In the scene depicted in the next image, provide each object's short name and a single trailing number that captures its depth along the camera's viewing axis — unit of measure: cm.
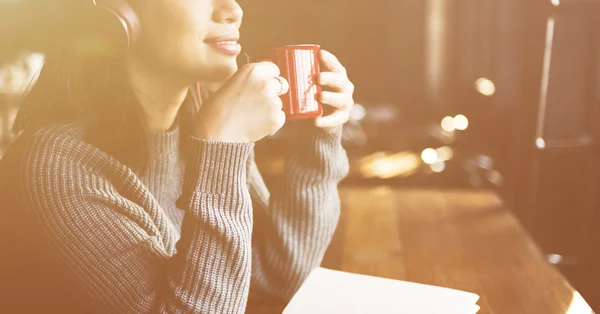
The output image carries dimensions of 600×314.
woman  78
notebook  83
